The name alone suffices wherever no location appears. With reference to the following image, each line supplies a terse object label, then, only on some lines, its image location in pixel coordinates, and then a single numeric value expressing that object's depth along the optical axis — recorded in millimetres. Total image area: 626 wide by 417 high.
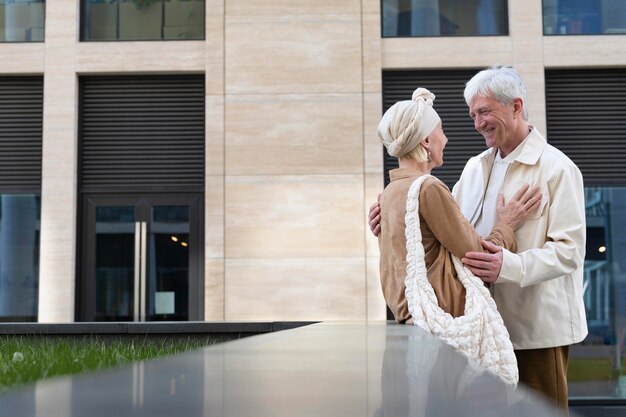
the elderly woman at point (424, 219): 2826
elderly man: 2947
